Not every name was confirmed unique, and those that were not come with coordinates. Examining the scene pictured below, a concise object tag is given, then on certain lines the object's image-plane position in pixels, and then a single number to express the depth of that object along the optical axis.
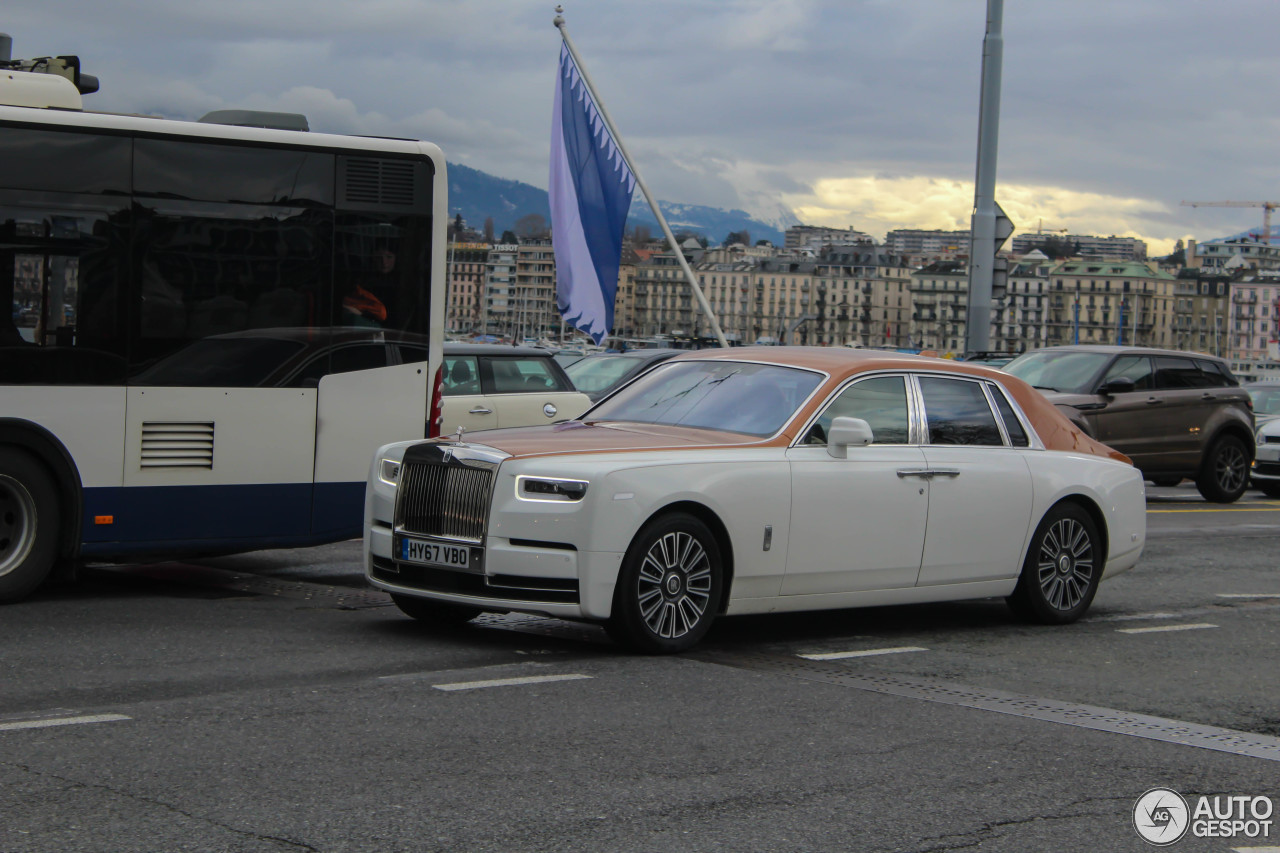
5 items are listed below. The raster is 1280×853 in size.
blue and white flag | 22.31
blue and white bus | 9.18
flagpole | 23.52
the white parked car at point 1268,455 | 22.50
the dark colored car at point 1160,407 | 19.34
